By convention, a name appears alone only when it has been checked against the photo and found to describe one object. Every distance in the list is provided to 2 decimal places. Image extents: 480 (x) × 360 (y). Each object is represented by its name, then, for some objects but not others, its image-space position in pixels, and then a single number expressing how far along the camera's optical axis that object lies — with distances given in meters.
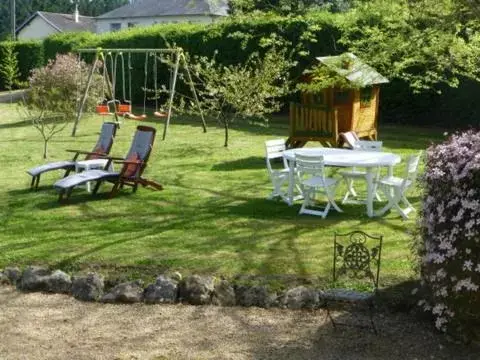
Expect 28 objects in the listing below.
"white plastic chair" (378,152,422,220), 9.12
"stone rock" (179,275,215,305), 6.12
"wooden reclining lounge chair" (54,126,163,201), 10.15
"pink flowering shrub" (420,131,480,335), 4.73
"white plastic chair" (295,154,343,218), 9.10
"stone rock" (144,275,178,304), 6.14
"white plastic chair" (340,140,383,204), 9.75
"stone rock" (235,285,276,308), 6.04
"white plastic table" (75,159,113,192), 11.39
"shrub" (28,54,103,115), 21.84
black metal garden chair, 5.60
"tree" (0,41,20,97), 35.78
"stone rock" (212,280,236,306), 6.09
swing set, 18.17
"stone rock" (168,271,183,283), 6.40
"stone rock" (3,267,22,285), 6.73
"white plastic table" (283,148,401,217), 9.27
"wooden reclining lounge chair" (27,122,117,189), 11.29
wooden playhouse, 14.45
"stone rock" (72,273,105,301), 6.28
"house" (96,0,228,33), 48.00
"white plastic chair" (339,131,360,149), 13.30
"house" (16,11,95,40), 68.00
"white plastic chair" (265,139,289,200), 10.34
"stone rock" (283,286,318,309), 5.94
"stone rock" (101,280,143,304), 6.17
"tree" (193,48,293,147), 16.30
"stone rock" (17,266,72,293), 6.49
